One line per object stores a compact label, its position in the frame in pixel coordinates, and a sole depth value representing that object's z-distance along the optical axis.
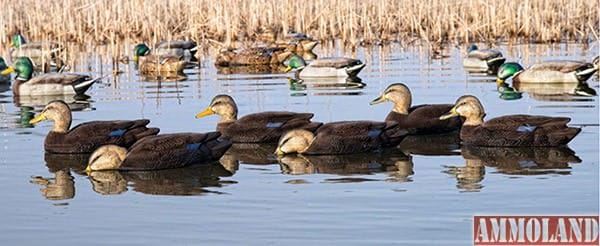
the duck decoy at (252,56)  22.66
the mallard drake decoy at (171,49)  23.03
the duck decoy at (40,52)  21.94
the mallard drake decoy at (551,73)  17.61
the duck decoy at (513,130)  11.63
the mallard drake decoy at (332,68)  19.55
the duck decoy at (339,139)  11.58
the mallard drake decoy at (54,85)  17.97
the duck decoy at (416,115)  13.02
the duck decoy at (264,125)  12.55
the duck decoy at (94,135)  12.05
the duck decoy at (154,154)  10.93
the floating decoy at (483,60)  20.47
